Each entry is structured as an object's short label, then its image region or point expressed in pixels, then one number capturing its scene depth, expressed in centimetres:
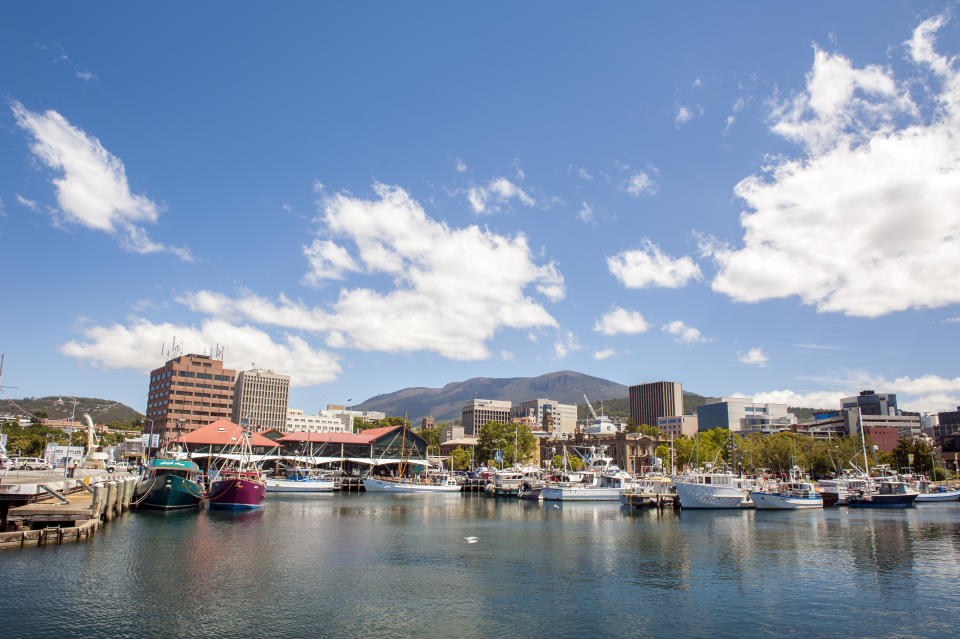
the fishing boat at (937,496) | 11494
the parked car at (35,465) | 9369
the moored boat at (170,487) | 7519
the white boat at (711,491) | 9069
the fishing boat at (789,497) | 9506
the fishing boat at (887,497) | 10619
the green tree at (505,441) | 17788
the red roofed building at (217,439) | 15612
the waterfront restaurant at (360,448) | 17125
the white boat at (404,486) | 13412
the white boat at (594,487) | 10581
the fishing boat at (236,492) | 7938
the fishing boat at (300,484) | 12188
